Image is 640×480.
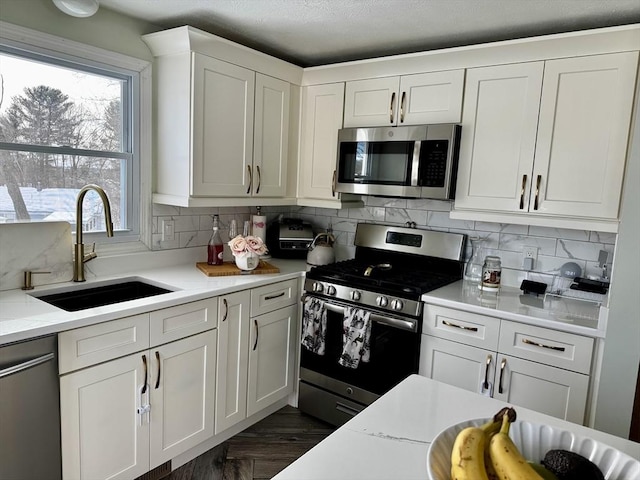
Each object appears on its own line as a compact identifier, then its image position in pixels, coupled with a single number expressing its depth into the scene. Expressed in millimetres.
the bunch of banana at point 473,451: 708
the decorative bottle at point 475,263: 2795
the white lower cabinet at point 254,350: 2445
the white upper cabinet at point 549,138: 2125
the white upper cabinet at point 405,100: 2551
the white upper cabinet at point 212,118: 2451
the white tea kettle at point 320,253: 3002
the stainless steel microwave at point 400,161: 2537
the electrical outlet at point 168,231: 2760
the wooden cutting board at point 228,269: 2623
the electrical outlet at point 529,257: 2617
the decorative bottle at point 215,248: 2838
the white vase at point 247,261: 2660
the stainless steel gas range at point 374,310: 2469
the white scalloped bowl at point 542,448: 788
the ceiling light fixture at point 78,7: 2018
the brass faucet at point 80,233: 2146
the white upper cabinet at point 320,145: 3006
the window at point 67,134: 2121
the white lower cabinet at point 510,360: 2064
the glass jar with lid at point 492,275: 2547
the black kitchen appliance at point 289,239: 3264
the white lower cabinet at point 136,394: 1785
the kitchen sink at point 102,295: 2203
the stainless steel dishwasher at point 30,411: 1562
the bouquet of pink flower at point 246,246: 2648
